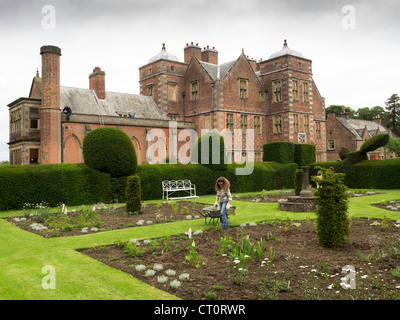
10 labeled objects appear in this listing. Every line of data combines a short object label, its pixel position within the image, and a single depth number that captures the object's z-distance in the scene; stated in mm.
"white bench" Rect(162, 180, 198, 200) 18031
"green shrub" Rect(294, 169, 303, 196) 17750
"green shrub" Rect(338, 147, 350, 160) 24812
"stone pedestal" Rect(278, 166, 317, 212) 13547
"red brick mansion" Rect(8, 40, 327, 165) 25891
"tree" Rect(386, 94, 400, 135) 66375
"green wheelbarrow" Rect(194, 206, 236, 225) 9970
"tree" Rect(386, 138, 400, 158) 49725
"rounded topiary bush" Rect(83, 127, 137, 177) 16344
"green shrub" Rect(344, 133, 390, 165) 20953
